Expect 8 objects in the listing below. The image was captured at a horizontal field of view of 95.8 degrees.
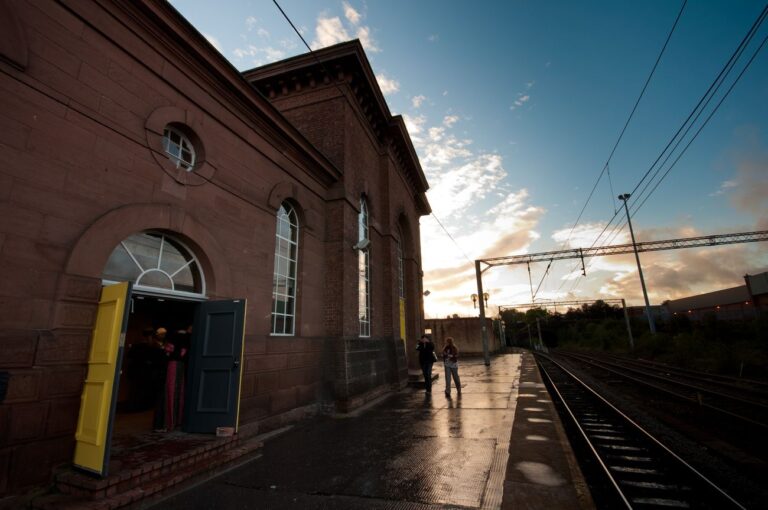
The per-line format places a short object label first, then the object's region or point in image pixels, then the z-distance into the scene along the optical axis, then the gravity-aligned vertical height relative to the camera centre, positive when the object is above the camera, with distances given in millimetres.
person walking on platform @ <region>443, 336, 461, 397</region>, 11109 -888
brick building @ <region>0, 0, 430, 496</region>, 3961 +1730
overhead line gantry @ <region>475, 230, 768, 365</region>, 23047 +5438
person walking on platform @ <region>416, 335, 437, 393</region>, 11898 -763
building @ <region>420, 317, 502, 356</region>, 37344 +154
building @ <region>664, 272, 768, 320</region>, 28850 +3459
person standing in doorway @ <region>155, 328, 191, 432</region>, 5945 -768
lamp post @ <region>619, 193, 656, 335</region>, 26797 +3851
